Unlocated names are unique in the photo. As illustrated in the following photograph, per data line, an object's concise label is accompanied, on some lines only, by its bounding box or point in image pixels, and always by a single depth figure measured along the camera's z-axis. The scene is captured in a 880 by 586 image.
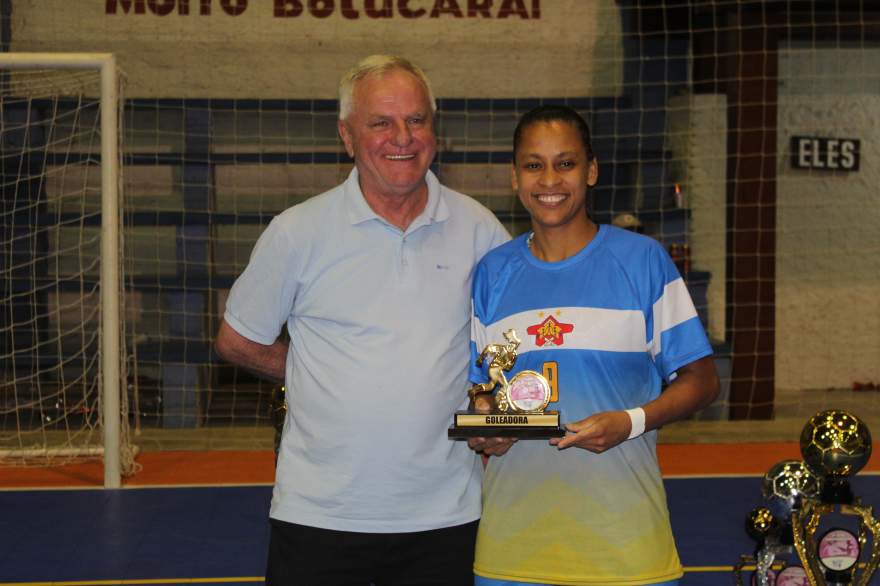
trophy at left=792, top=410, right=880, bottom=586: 3.26
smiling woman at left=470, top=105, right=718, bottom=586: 2.21
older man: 2.41
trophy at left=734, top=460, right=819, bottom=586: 3.54
